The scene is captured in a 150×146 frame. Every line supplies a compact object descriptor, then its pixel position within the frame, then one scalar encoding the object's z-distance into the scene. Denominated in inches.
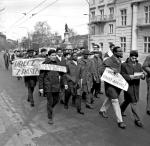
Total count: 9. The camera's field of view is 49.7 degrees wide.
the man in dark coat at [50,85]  145.0
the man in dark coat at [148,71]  162.7
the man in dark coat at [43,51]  217.8
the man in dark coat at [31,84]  192.2
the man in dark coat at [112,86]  138.8
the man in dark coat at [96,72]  199.7
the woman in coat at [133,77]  140.4
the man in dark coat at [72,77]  177.3
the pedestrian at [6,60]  537.1
